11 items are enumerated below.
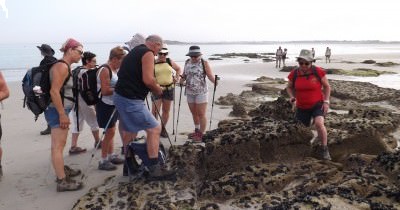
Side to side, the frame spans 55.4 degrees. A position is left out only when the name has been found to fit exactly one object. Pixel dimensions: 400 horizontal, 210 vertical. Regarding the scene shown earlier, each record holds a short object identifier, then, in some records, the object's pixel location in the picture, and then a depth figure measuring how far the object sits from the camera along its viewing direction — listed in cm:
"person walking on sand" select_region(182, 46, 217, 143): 757
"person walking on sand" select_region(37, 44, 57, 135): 713
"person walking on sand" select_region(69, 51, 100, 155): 668
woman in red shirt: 597
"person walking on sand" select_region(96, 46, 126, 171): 600
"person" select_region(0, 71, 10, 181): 511
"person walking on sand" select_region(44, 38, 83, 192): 497
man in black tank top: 493
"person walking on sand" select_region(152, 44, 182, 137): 744
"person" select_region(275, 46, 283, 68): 3428
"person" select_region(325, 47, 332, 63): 4197
